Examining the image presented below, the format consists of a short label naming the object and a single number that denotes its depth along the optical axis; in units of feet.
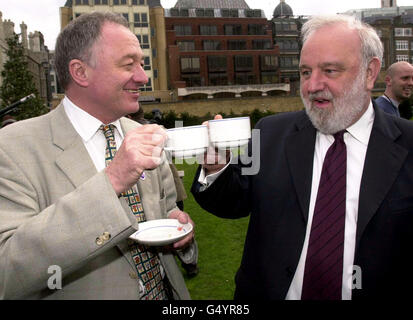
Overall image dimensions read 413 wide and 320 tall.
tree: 90.02
